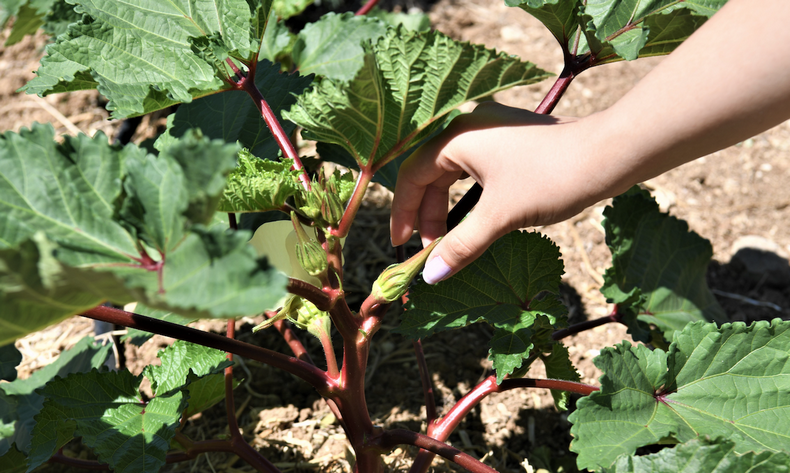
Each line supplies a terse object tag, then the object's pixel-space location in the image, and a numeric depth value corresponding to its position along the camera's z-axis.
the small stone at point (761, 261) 1.16
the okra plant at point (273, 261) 0.69
